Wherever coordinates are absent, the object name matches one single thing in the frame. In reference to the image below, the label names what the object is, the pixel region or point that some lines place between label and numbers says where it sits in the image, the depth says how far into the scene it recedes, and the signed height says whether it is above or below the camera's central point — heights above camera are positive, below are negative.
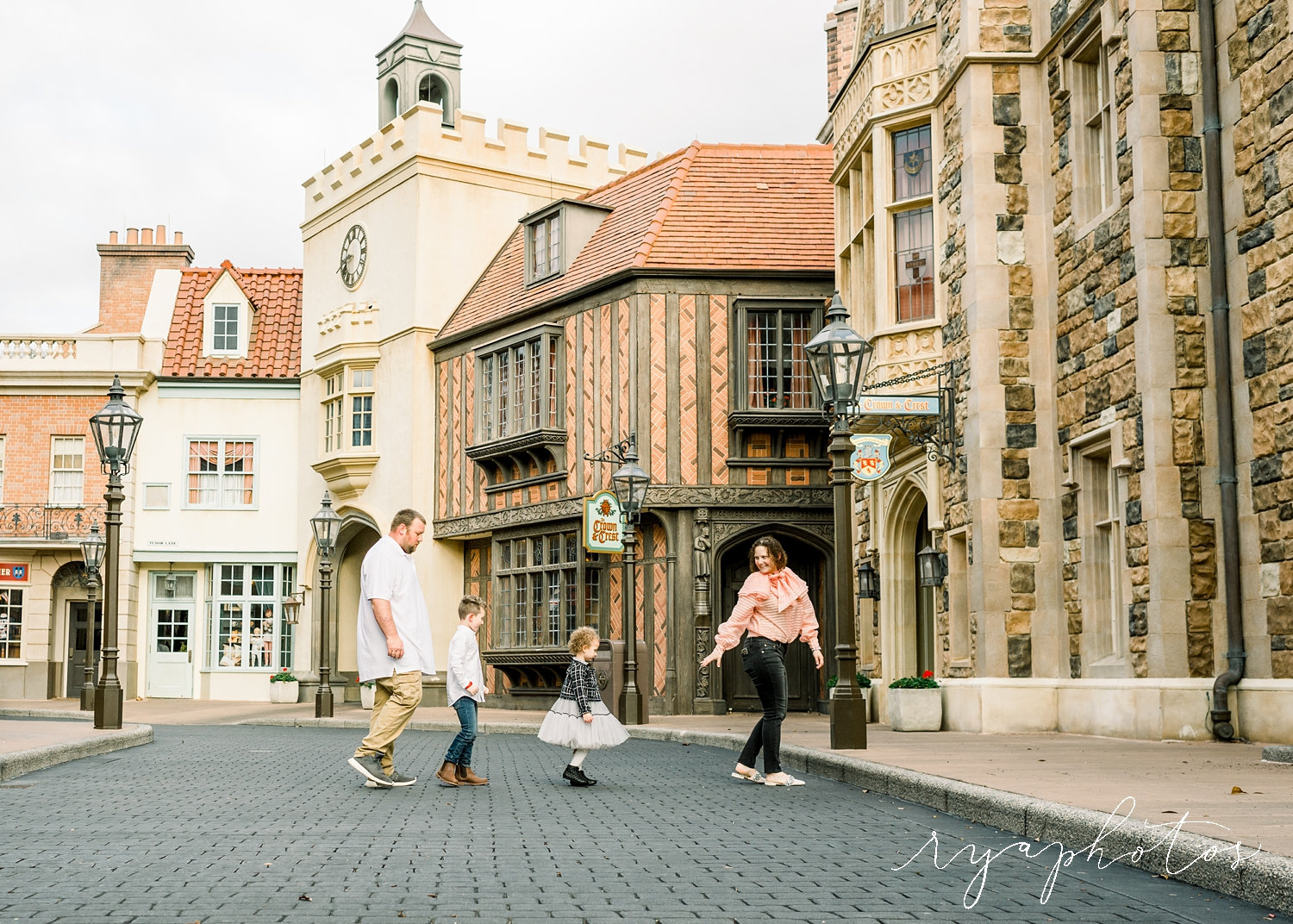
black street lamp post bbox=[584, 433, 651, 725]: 21.75 +0.66
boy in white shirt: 11.63 -0.66
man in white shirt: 10.70 -0.23
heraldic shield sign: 18.78 +1.76
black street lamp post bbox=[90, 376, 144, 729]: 18.33 +0.94
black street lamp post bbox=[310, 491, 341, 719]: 26.22 +0.84
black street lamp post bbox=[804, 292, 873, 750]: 13.52 +1.55
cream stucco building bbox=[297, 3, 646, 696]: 32.41 +7.28
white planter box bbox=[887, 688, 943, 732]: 16.84 -1.23
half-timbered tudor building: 26.00 +3.49
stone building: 12.88 +2.48
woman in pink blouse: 11.16 -0.22
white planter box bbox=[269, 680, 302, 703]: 34.97 -2.03
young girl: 11.69 -0.93
